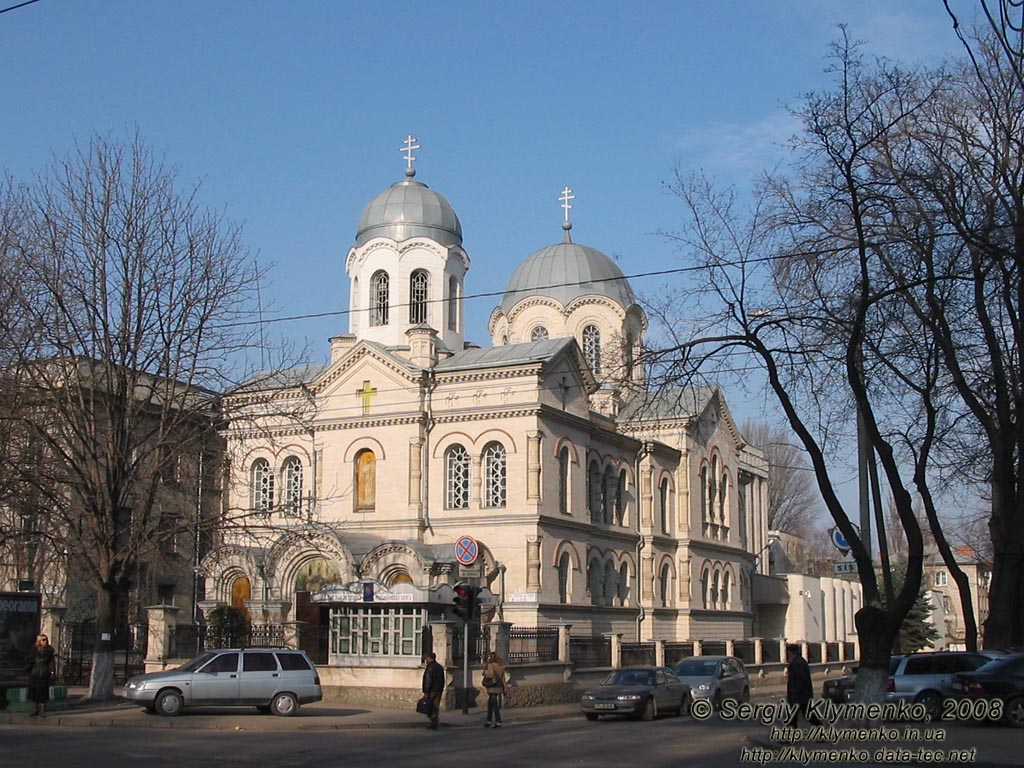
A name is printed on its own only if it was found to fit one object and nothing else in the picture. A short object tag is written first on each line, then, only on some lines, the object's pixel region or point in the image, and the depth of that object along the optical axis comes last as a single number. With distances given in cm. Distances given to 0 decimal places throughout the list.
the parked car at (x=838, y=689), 2935
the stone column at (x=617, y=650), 3509
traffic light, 2514
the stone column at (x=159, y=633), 3014
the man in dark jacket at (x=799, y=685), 1927
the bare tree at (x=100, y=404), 2594
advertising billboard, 2462
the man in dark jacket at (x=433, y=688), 2275
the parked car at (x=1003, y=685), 2155
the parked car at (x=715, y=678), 2848
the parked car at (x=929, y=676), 2353
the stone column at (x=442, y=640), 2678
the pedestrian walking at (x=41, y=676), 2294
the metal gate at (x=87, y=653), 3166
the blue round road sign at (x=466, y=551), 2678
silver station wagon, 2348
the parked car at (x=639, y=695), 2548
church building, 3891
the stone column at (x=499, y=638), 2832
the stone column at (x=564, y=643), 3164
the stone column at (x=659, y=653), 3732
